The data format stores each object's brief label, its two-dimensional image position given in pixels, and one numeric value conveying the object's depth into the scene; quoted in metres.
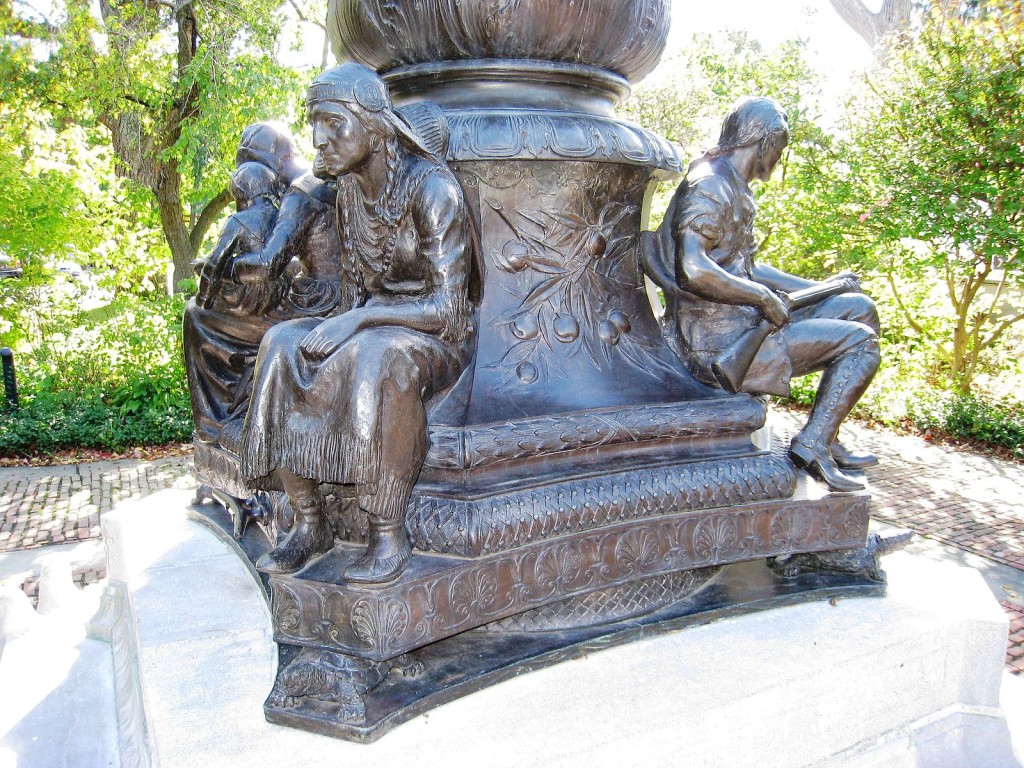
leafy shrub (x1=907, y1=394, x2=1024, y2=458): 9.61
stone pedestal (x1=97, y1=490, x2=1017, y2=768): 2.23
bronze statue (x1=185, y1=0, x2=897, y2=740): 2.33
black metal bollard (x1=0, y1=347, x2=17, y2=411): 10.23
